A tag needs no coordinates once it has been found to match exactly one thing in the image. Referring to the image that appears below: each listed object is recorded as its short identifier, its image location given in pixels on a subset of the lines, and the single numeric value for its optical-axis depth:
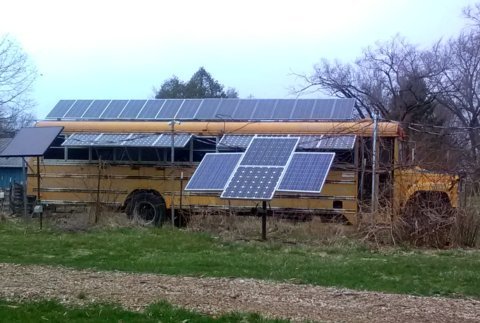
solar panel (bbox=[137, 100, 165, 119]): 19.16
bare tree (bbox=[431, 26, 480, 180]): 46.69
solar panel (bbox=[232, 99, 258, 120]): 18.34
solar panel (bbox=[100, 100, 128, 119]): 19.33
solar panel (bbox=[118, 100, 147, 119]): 19.25
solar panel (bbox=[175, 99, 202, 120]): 18.66
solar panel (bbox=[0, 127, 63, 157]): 17.20
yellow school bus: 16.31
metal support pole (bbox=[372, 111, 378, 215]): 15.01
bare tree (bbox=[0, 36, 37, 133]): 46.00
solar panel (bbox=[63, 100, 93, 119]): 19.53
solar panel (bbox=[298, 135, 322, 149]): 16.77
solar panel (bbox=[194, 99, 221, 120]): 18.44
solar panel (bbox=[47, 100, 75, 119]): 19.84
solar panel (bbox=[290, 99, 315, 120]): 17.95
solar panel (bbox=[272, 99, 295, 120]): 18.14
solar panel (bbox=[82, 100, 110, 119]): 19.38
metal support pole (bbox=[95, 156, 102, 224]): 16.91
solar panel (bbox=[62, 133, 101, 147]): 18.08
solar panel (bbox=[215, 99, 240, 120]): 18.41
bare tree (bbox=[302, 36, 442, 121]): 44.88
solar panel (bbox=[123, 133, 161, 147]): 17.64
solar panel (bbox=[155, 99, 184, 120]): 18.86
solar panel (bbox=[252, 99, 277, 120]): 18.23
